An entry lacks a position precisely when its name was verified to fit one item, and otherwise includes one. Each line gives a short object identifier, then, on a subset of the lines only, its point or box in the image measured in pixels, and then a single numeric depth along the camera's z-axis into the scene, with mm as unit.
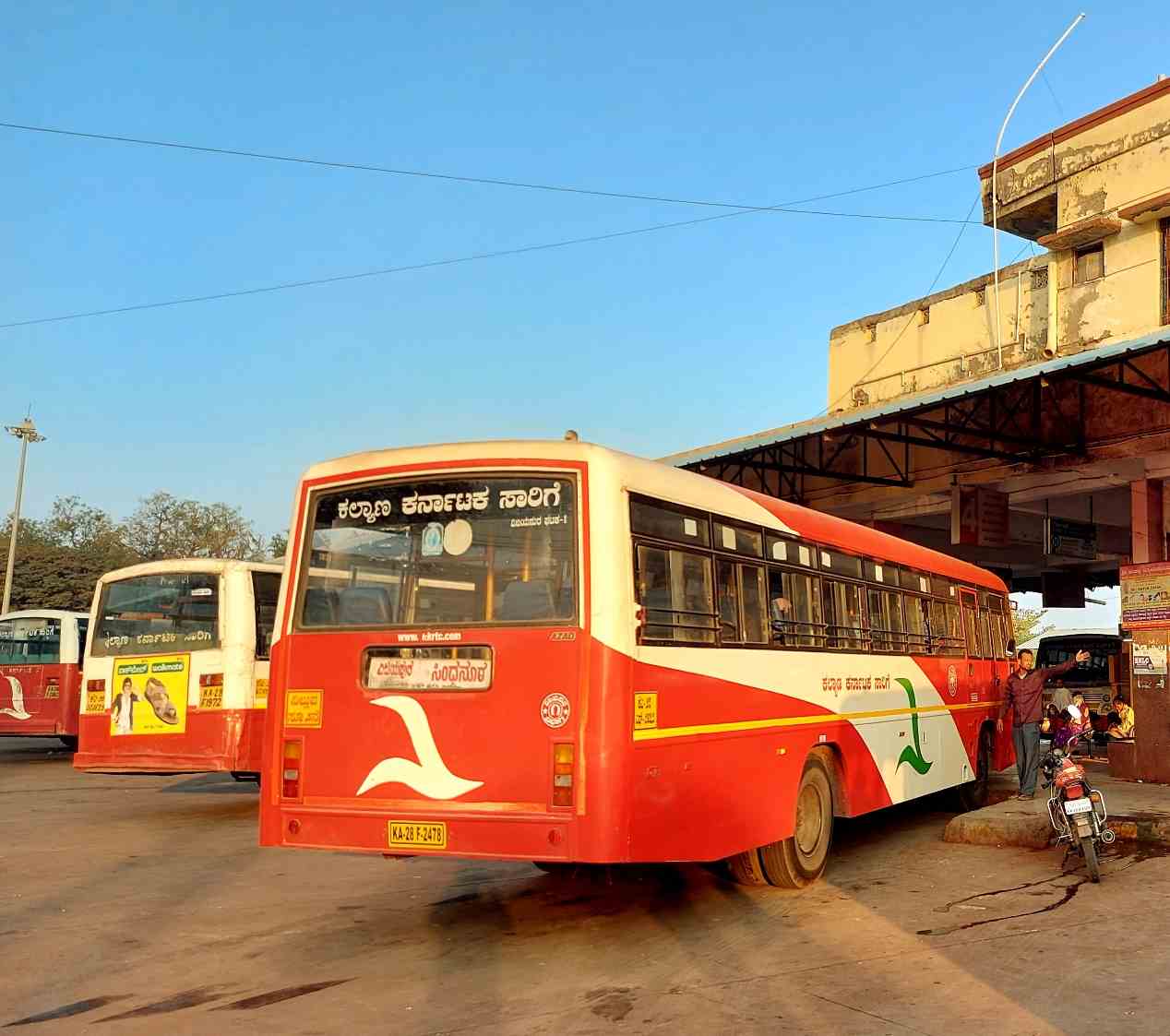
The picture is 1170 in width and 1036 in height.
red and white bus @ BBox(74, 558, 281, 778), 12961
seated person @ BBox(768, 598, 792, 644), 8617
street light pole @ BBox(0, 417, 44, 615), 42572
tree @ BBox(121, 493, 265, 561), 70500
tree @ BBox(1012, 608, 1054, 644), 67775
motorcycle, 8852
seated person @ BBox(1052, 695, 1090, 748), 10164
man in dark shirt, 13055
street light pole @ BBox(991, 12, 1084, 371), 24094
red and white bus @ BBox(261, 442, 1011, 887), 6695
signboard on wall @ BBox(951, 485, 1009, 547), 20359
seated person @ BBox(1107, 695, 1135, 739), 16531
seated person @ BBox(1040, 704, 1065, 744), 10539
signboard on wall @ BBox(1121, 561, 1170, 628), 15164
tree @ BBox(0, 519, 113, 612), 53188
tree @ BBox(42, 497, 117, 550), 71000
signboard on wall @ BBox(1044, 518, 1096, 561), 21875
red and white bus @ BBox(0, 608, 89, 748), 20312
